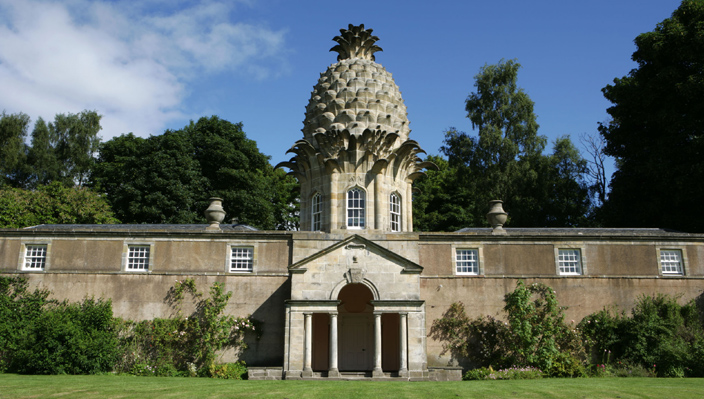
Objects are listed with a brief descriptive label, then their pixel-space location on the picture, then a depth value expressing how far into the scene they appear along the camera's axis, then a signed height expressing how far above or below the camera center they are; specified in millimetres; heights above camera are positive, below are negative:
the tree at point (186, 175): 38844 +10435
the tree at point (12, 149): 42500 +12918
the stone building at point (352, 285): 24375 +2597
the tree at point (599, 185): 41938 +9990
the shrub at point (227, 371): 21984 -2015
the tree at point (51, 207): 34188 +7014
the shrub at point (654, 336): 21656 -679
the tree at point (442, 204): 45938 +9684
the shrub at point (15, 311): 22281 +378
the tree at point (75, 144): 45531 +14222
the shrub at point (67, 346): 20922 -970
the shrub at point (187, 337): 23297 -719
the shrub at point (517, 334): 22859 -594
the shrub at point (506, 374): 21516 -2078
